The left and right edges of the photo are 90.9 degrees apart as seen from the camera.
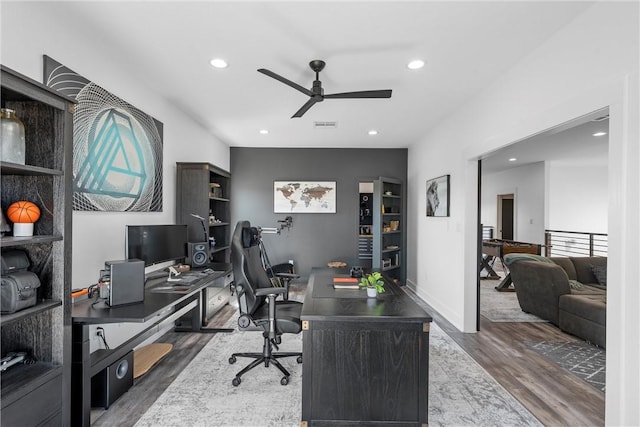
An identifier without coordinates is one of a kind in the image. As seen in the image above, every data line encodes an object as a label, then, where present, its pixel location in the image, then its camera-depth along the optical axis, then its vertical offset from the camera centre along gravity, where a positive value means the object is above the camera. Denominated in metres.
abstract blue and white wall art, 2.26 +0.54
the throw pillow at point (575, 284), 3.86 -0.86
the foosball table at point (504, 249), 5.51 -0.64
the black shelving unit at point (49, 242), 1.65 -0.16
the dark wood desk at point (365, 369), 1.86 -0.92
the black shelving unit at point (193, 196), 3.80 +0.21
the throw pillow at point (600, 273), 4.06 -0.75
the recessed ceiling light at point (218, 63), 2.65 +1.29
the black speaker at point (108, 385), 2.12 -1.18
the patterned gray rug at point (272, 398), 2.05 -1.34
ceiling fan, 2.60 +1.00
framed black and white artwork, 4.08 +0.26
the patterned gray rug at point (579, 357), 2.57 -1.31
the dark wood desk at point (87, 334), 1.80 -0.72
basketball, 1.55 -0.01
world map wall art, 5.95 +0.32
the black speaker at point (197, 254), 3.46 -0.46
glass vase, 1.46 +0.35
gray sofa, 3.17 -0.89
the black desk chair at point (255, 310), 2.41 -0.81
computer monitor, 2.67 -0.28
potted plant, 2.28 -0.53
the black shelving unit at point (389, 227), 5.29 -0.23
